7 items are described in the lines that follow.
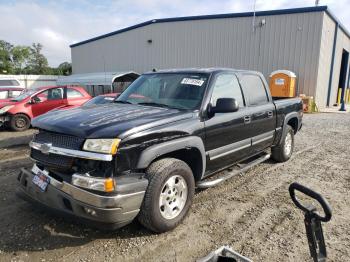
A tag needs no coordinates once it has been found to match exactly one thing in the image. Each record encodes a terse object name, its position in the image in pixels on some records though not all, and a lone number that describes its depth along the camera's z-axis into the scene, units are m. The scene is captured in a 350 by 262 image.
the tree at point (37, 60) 77.56
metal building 16.69
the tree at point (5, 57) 67.28
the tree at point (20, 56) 74.43
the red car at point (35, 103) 10.03
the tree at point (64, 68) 62.75
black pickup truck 2.86
